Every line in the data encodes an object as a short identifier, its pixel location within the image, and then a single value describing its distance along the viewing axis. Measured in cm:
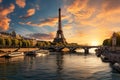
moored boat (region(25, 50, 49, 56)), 4239
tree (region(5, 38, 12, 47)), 5247
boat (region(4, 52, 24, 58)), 3448
